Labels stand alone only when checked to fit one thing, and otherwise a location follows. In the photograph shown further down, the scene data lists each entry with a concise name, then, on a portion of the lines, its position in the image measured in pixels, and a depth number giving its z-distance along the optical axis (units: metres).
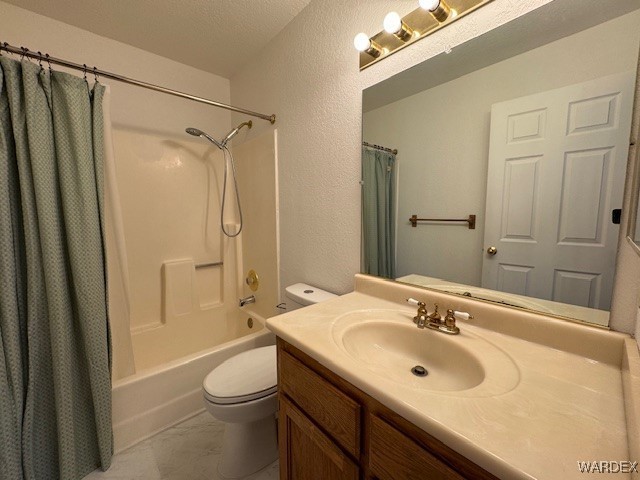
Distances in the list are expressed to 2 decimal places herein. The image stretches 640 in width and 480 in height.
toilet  1.06
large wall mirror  0.66
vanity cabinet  0.48
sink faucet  0.80
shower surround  1.65
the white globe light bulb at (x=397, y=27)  0.93
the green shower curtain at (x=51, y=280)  1.00
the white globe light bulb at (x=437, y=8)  0.86
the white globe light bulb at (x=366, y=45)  1.05
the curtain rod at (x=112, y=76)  1.01
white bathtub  1.28
